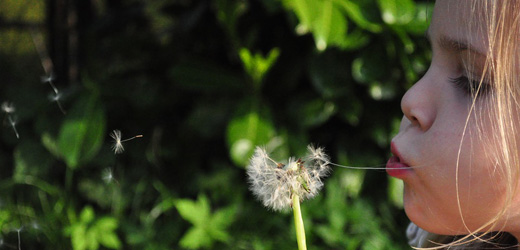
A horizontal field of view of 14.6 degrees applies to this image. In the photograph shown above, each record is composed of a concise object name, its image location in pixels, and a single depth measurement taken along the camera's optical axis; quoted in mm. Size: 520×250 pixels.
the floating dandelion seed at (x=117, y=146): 1184
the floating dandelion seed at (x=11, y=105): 1805
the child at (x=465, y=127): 1129
